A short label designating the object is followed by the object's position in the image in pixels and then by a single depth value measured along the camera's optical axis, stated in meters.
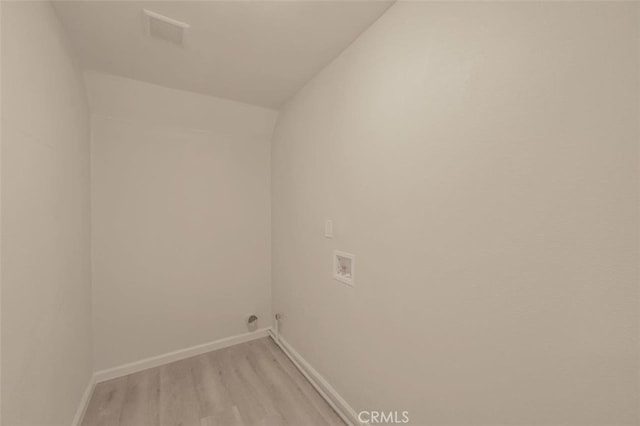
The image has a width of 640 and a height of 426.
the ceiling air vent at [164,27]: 1.22
